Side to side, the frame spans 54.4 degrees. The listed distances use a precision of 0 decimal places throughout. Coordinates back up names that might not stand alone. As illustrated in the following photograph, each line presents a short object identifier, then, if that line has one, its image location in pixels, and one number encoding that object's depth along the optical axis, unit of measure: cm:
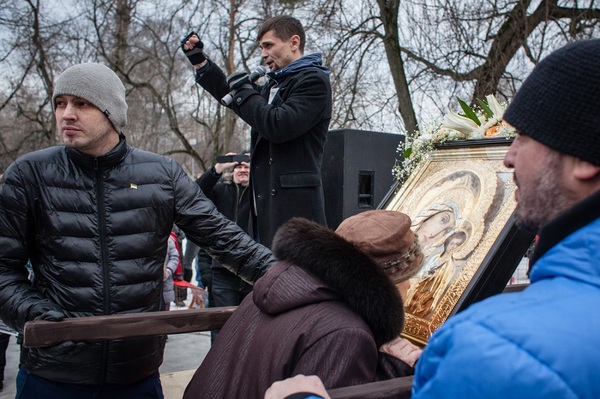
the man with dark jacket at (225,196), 419
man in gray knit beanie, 211
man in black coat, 303
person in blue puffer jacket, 87
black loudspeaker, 425
